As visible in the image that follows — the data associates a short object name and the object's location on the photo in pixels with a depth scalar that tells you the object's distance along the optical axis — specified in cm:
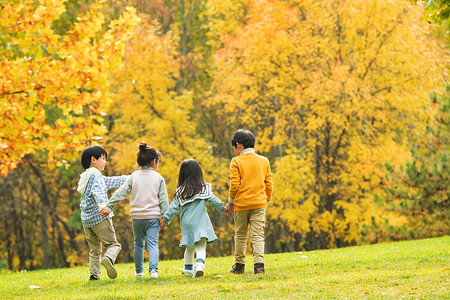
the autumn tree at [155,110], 3749
